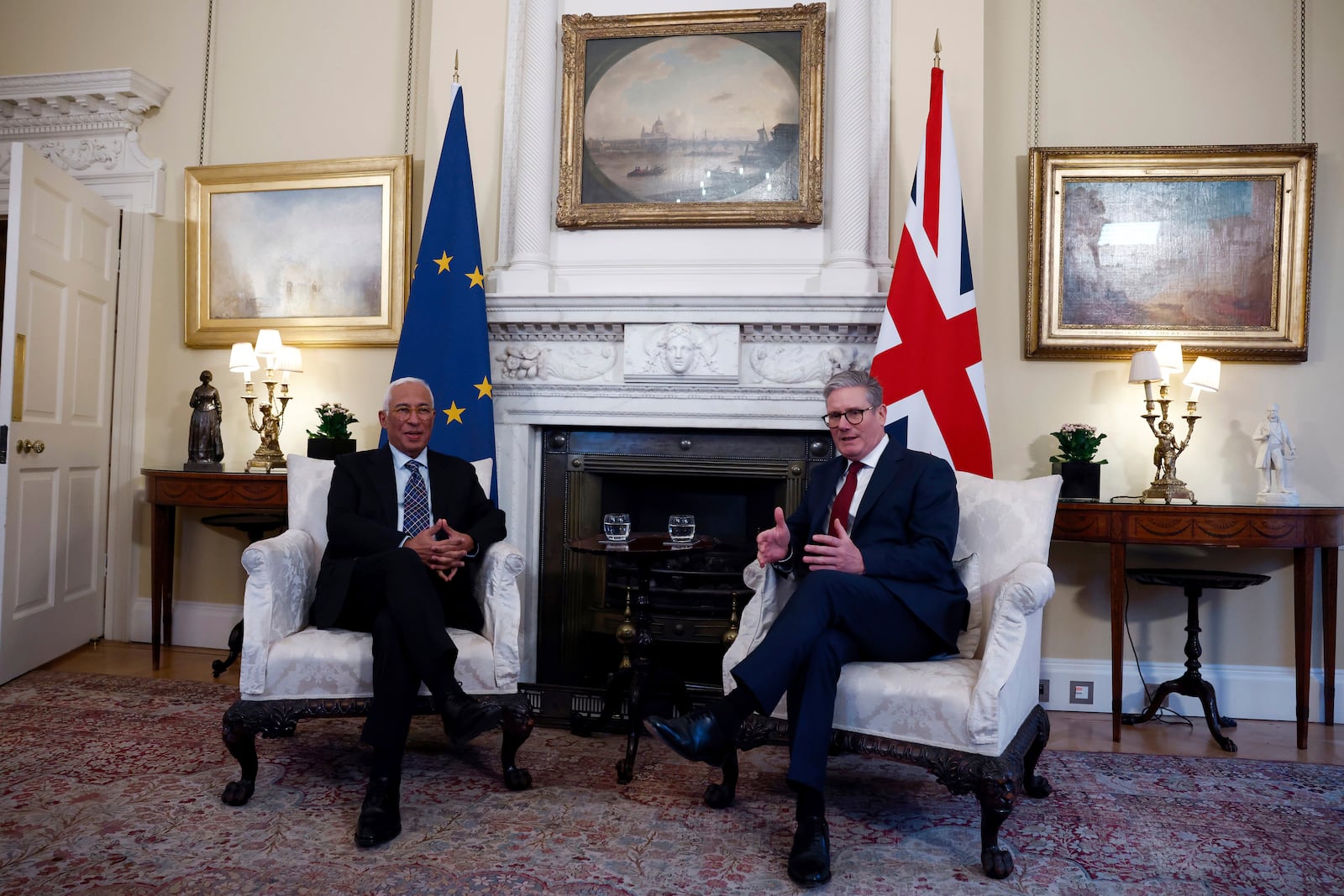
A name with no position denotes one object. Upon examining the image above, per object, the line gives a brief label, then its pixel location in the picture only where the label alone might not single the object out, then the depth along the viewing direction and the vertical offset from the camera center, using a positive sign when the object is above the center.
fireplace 3.95 -0.32
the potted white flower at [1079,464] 3.73 +0.04
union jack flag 3.60 +0.59
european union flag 3.91 +0.55
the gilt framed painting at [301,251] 4.55 +1.08
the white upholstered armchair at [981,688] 2.28 -0.60
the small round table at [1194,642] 3.46 -0.70
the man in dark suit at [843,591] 2.34 -0.35
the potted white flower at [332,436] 4.25 +0.09
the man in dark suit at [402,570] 2.48 -0.36
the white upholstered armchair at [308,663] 2.66 -0.64
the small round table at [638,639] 2.98 -0.63
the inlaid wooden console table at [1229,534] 3.42 -0.23
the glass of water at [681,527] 3.22 -0.24
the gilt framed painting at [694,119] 4.02 +1.62
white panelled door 3.95 +0.19
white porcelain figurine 3.71 +0.09
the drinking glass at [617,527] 3.17 -0.23
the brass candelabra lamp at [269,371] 4.43 +0.42
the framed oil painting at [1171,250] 3.93 +1.03
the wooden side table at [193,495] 4.23 -0.21
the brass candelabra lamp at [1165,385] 3.77 +0.40
